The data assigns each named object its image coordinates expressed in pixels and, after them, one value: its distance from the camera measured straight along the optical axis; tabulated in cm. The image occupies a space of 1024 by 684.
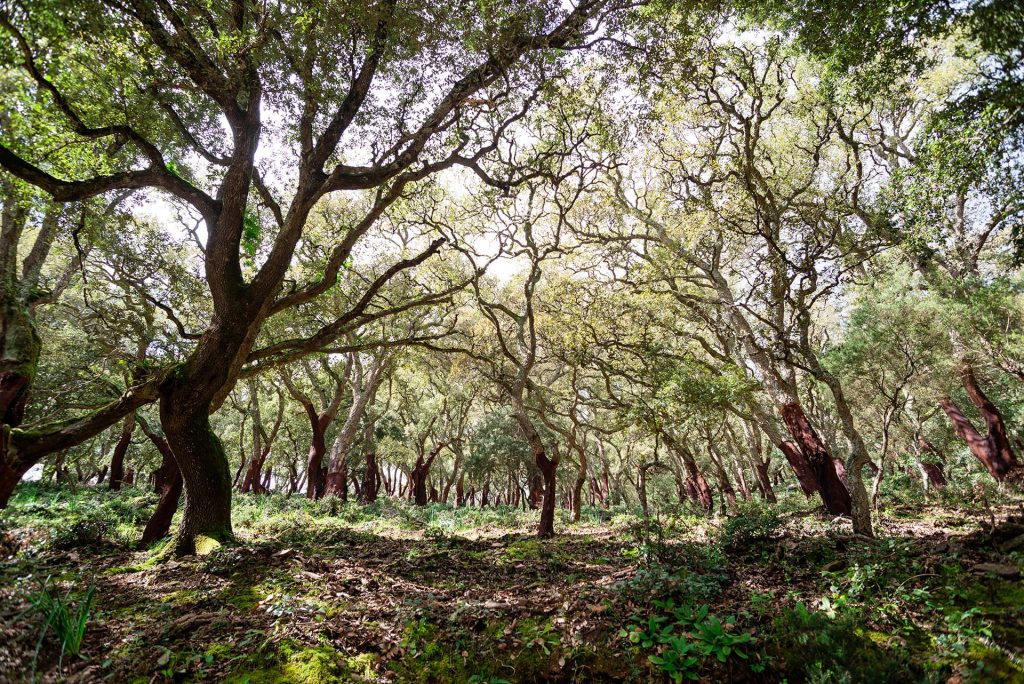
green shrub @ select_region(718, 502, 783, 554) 799
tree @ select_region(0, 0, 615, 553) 666
